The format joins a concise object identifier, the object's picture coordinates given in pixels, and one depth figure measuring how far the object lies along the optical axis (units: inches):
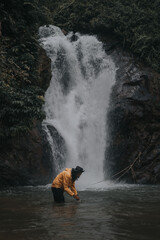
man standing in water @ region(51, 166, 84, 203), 278.6
